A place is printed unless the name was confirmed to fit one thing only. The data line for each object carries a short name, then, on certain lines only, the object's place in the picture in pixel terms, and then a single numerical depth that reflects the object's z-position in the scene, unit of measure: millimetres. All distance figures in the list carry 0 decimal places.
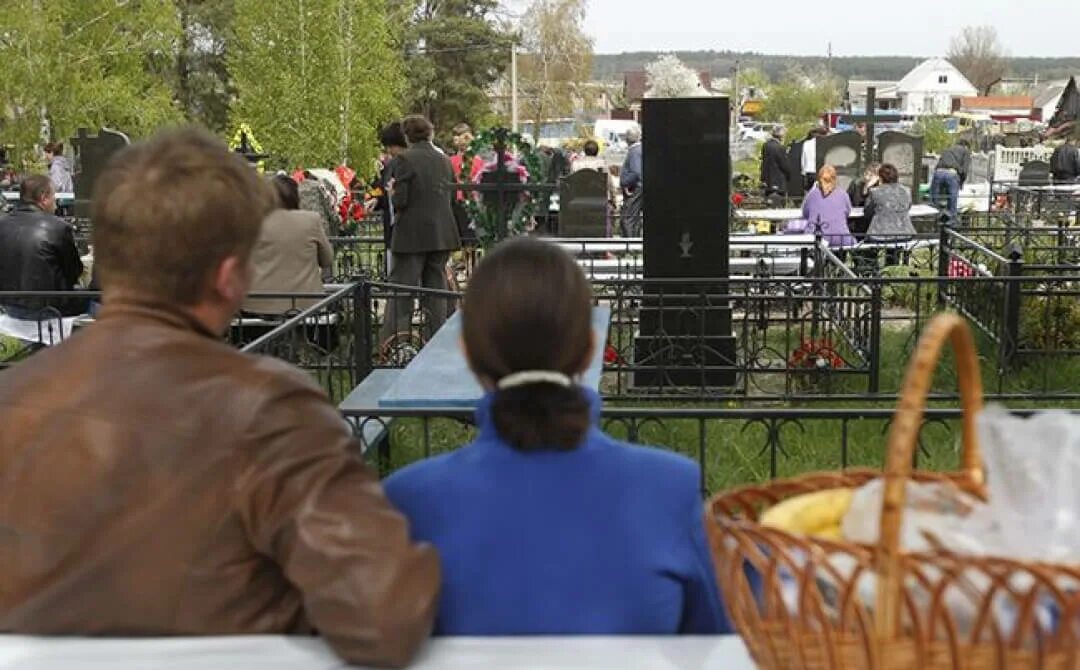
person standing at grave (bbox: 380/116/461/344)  9820
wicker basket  1363
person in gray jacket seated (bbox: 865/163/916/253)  13375
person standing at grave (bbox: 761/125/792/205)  22516
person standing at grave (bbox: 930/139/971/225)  20297
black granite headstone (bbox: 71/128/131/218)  18016
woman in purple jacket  13180
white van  53094
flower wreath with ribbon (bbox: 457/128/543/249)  10492
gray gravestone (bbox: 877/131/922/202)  22828
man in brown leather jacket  1705
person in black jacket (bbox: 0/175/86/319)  8273
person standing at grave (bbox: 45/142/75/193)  20578
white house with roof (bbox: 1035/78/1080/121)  99406
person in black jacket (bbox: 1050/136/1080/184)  25000
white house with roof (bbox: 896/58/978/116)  115688
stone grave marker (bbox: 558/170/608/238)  15438
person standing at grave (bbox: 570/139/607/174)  18172
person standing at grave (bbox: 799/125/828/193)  23125
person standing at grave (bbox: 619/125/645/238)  15859
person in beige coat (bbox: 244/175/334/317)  8070
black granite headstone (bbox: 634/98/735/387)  8328
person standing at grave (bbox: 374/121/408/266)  10078
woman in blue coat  1813
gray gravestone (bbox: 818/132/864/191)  22250
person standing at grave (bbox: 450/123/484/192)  11523
